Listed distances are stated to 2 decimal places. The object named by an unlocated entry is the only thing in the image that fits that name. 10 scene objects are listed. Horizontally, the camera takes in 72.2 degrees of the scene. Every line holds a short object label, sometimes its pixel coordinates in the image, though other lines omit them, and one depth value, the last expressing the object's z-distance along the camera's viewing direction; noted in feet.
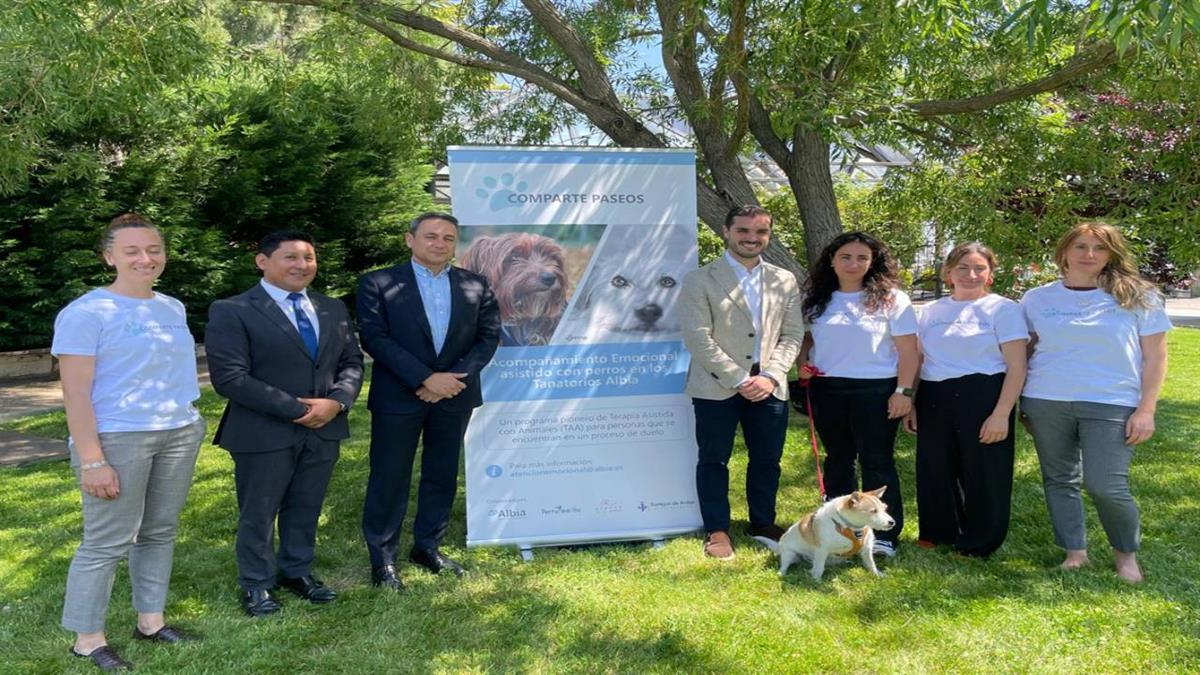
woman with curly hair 13.67
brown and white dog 12.22
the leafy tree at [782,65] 14.67
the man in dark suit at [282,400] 11.33
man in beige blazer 13.91
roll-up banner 14.70
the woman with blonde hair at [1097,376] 12.25
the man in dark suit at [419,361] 12.73
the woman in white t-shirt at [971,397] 13.11
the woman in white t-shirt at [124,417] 9.53
